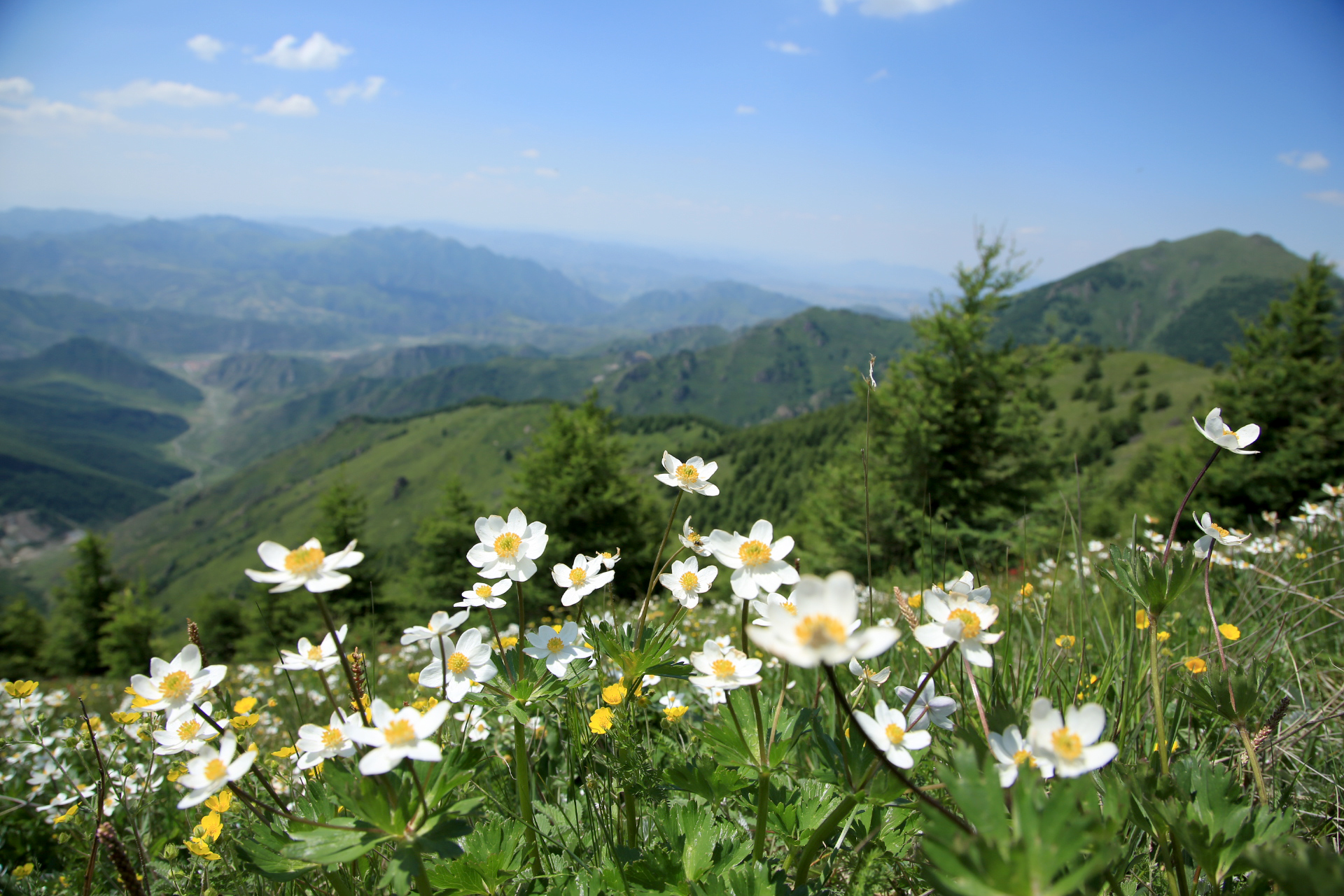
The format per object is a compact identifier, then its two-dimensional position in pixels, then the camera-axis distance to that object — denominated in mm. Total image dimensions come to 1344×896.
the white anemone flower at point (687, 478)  499
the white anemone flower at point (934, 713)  412
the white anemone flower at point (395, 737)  338
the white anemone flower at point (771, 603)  364
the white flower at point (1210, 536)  445
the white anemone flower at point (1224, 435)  442
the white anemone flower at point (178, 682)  404
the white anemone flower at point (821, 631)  291
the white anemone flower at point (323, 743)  410
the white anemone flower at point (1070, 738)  334
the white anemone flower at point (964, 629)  358
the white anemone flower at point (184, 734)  400
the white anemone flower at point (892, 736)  366
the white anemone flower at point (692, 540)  457
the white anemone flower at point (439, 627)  450
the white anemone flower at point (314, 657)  425
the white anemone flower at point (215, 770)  343
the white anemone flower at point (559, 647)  455
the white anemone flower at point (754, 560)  425
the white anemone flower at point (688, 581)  464
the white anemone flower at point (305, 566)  357
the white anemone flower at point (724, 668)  410
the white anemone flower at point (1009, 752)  365
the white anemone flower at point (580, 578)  462
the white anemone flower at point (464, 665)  439
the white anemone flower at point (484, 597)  460
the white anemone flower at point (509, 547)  455
